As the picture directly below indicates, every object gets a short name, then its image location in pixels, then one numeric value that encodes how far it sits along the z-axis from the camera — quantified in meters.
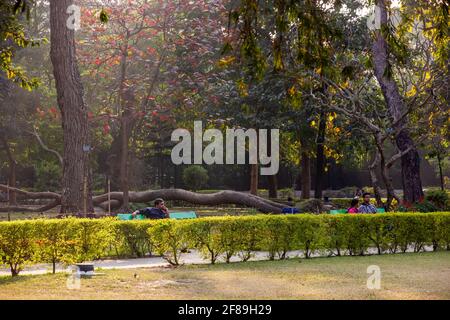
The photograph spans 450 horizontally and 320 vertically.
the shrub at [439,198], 26.61
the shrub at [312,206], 30.89
